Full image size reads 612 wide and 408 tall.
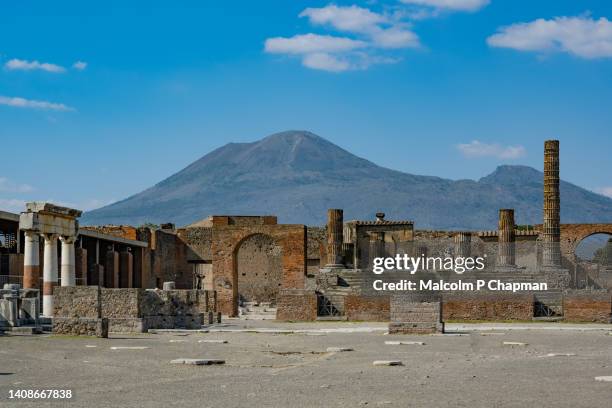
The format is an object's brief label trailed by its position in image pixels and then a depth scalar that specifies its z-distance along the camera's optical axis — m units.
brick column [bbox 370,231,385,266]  52.84
